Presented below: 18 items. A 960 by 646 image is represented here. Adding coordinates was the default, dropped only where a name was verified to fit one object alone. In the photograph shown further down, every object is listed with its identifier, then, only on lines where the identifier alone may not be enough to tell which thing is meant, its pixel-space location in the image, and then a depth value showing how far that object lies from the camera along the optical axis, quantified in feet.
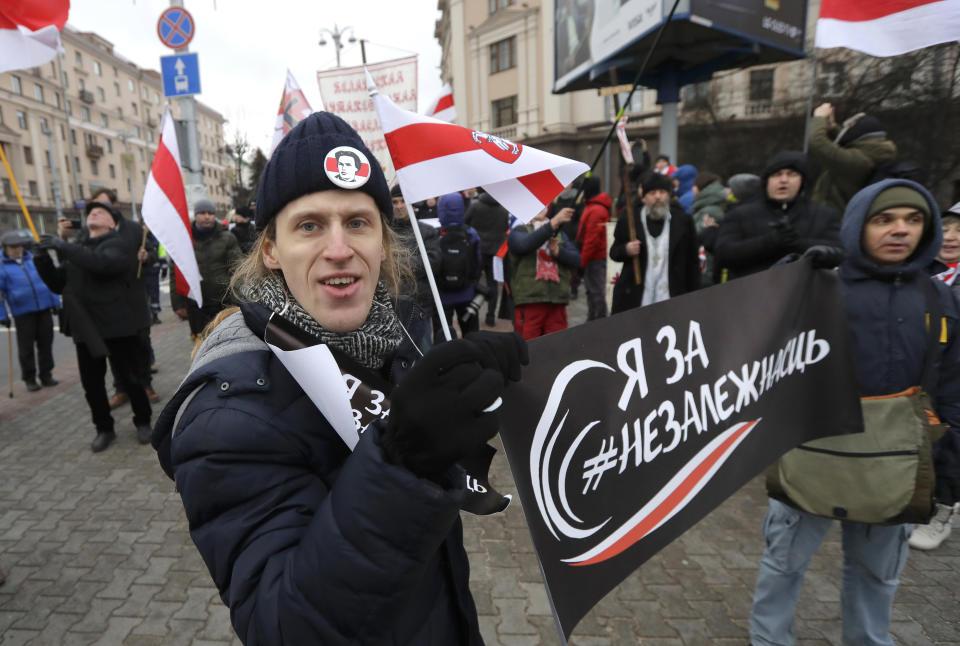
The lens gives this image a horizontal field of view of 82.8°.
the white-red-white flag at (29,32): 11.30
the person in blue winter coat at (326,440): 3.04
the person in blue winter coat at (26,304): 21.89
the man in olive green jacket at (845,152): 14.15
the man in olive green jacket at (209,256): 20.94
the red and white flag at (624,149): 15.81
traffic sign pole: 27.55
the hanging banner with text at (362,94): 24.71
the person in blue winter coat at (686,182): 28.27
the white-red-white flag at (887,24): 8.21
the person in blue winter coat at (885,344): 7.03
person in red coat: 22.77
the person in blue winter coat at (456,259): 19.40
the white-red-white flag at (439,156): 5.72
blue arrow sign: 25.64
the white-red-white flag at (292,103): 23.61
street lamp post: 75.86
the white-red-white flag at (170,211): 12.46
